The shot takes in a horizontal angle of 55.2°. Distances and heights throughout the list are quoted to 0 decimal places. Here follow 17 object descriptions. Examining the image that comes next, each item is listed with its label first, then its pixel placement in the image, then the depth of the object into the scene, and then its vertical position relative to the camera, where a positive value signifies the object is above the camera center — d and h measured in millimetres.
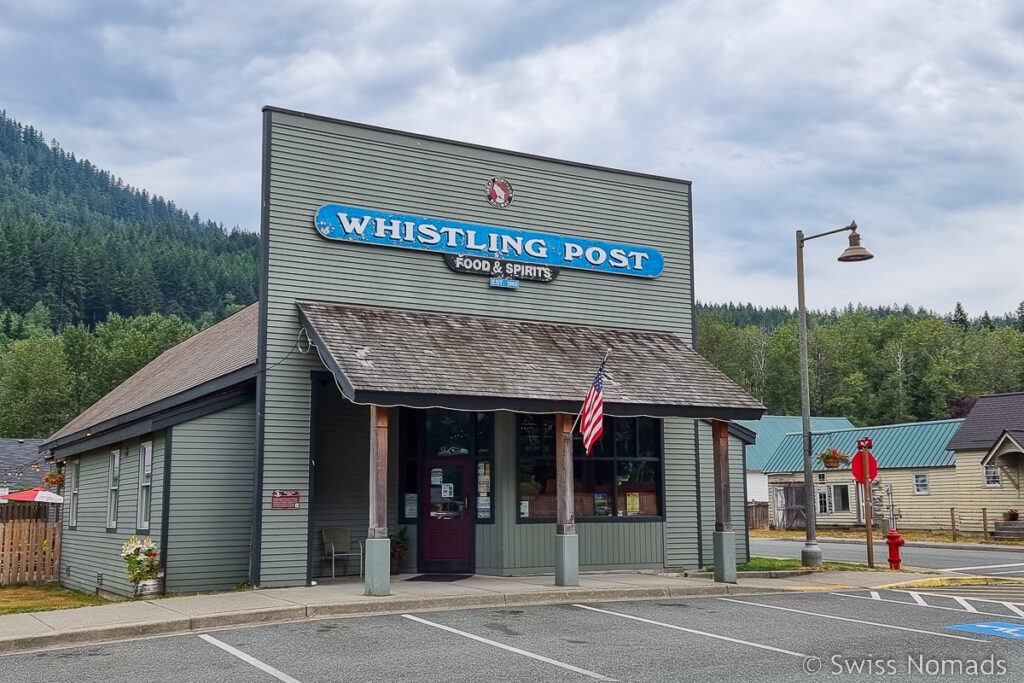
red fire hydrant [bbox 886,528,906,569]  20531 -1537
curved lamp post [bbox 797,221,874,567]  20141 +1750
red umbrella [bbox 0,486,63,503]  24797 -300
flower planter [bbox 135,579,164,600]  15352 -1649
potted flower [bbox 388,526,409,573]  18188 -1235
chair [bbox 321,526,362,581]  17906 -1096
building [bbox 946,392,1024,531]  35875 +696
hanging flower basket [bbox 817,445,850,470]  25259 +499
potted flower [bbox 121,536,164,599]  15367 -1316
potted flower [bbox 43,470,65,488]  26538 +140
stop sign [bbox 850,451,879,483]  21141 +238
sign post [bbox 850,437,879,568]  21105 +176
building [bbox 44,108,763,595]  16109 +1485
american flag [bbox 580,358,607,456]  15289 +1018
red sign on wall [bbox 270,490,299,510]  16109 -293
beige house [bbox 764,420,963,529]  39938 -100
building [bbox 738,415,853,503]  50500 +2251
